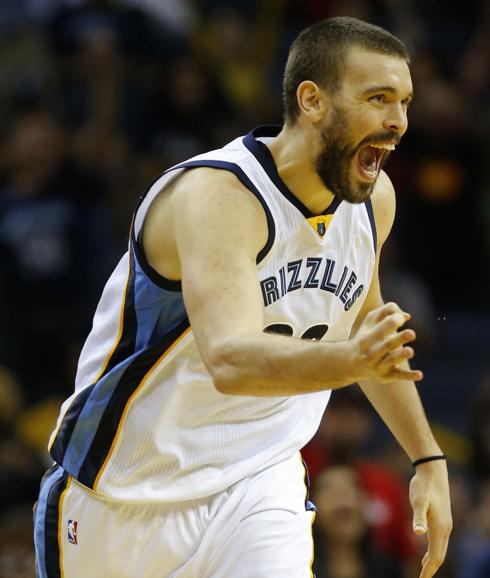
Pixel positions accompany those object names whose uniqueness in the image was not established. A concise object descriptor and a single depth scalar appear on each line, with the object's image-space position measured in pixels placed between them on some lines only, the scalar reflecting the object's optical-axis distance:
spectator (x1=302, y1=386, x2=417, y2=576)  14.61
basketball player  7.57
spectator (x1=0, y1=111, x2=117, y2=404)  17.45
